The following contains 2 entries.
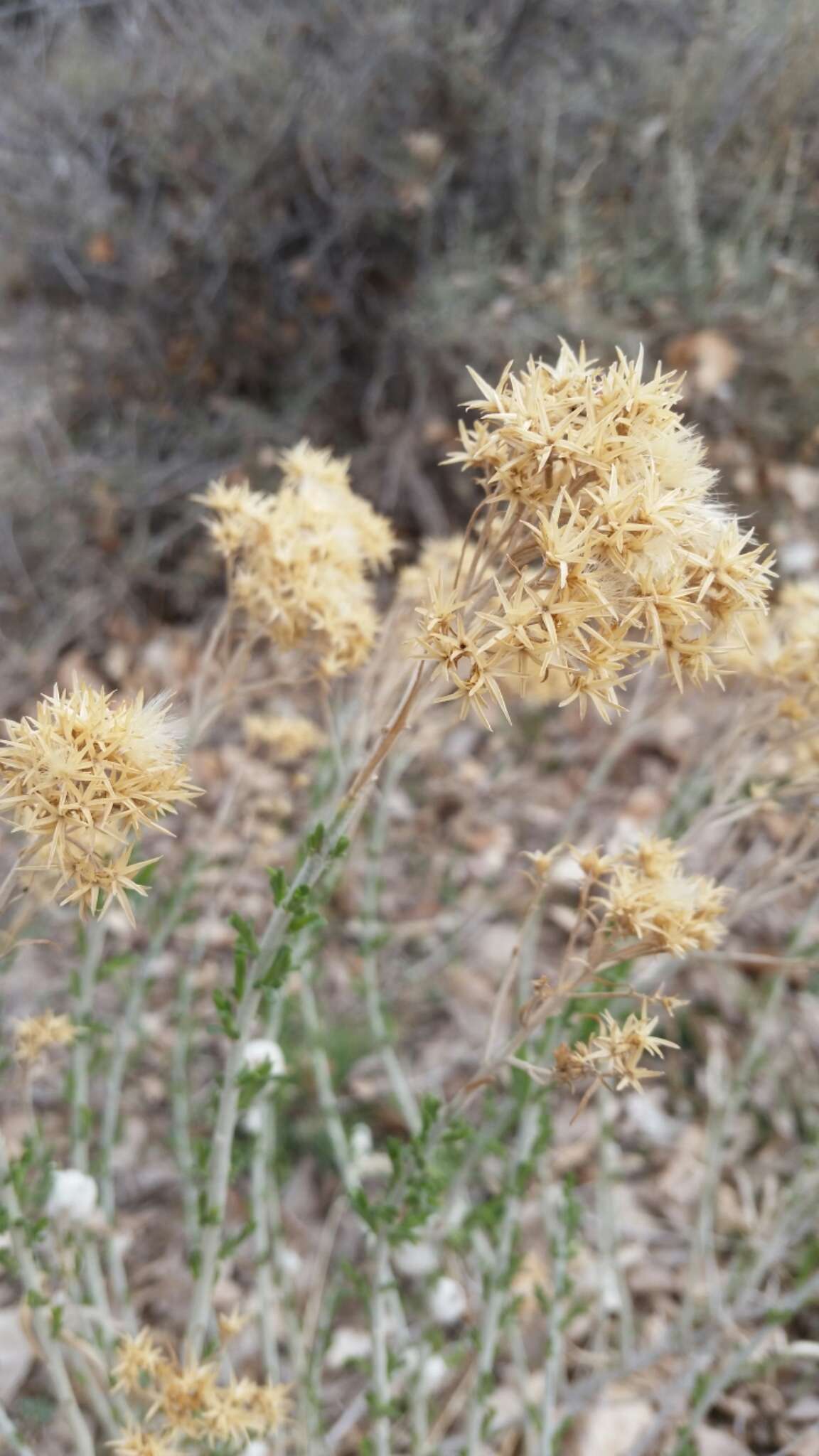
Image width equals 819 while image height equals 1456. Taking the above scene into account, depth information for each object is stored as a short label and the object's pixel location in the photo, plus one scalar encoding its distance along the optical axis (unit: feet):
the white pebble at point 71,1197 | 1.64
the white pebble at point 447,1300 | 1.83
